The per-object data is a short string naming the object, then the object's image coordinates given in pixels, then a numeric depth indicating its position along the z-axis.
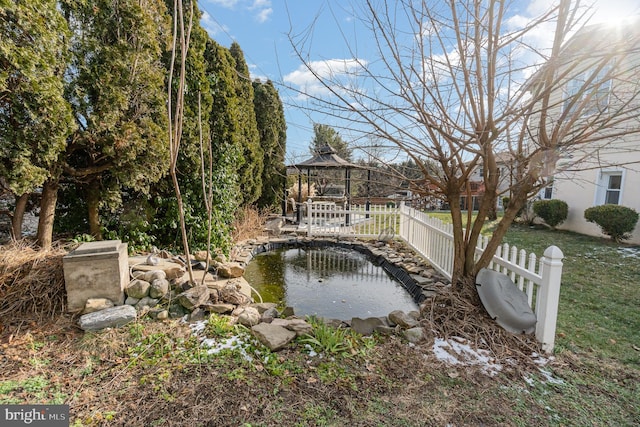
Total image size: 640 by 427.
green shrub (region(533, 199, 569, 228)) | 8.52
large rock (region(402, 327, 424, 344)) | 2.61
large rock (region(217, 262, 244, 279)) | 4.04
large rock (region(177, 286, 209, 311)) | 2.86
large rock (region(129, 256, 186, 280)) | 3.17
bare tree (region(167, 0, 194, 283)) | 2.37
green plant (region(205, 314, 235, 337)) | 2.54
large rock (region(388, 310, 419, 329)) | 2.78
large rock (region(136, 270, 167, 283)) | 2.95
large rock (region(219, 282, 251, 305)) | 3.13
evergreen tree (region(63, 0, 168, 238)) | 3.13
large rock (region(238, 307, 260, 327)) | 2.72
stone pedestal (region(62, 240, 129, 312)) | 2.57
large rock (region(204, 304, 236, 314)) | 2.92
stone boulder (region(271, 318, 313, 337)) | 2.57
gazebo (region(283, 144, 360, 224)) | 8.87
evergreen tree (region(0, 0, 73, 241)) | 2.44
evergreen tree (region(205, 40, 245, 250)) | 5.26
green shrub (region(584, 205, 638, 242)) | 6.57
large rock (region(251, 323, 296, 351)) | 2.37
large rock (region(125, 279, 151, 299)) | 2.79
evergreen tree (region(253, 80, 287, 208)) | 9.88
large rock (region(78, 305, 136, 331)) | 2.45
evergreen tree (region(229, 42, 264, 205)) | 7.48
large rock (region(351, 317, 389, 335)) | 2.75
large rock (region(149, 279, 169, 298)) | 2.87
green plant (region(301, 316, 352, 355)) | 2.40
